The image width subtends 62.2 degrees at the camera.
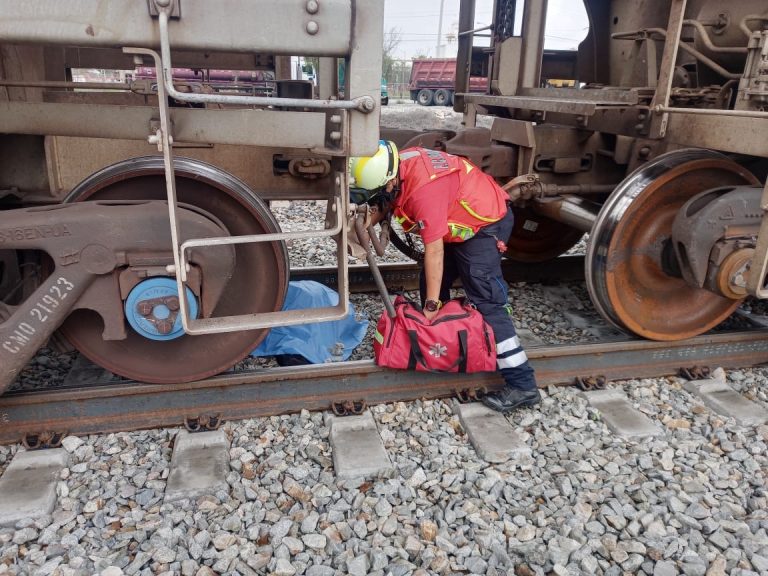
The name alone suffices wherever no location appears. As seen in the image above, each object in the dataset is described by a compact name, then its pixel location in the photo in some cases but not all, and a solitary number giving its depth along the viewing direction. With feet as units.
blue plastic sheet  13.15
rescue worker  11.48
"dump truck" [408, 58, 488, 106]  110.42
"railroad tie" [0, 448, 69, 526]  8.96
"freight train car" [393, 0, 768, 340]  11.94
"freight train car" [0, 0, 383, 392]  7.75
